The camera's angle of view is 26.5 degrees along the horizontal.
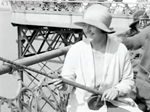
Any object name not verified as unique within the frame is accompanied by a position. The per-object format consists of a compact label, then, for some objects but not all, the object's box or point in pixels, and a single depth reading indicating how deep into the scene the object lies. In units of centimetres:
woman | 229
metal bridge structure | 1089
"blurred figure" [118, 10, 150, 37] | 367
